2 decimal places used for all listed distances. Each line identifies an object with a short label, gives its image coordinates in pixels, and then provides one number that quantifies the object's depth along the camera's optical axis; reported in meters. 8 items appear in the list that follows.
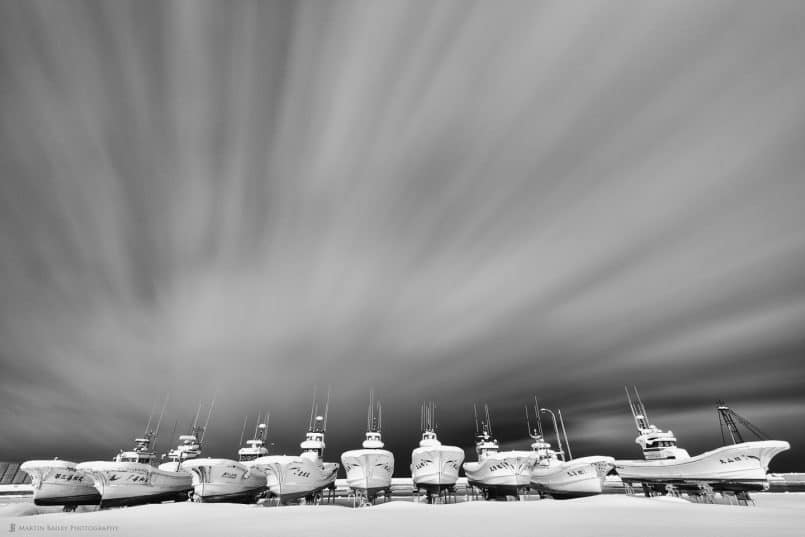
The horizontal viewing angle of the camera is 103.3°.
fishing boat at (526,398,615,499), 40.94
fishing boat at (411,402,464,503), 41.19
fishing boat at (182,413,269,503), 38.03
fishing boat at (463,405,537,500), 41.78
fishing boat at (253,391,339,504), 37.72
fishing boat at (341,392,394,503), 38.91
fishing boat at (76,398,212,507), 36.81
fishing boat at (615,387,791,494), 33.78
